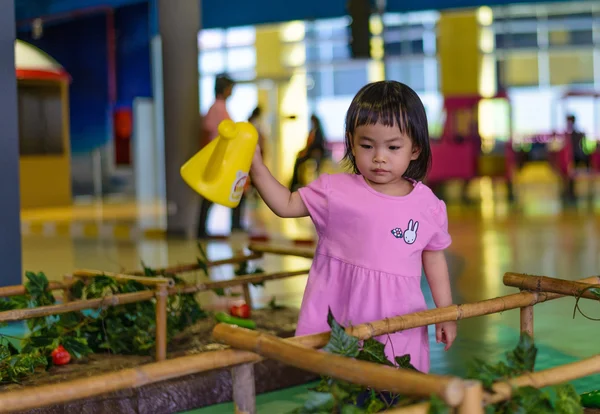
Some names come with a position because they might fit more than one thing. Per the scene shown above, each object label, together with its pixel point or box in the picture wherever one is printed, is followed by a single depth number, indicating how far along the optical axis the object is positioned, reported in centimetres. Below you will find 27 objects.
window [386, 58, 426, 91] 2222
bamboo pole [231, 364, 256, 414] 198
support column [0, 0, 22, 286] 529
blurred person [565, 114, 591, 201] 1415
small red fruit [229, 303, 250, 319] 440
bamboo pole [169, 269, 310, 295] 372
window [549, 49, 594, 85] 2317
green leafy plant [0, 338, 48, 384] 321
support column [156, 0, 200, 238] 945
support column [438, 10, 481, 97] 2178
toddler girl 242
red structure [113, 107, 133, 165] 1912
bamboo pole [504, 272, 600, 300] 253
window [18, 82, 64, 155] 1548
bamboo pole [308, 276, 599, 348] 212
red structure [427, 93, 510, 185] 1341
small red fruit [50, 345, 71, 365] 355
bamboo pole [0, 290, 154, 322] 312
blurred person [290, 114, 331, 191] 1123
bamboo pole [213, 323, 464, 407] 156
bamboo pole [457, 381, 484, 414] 155
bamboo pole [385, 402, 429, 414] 159
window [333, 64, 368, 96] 2323
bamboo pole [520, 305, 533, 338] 262
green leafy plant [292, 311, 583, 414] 179
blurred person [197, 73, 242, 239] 816
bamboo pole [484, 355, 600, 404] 175
